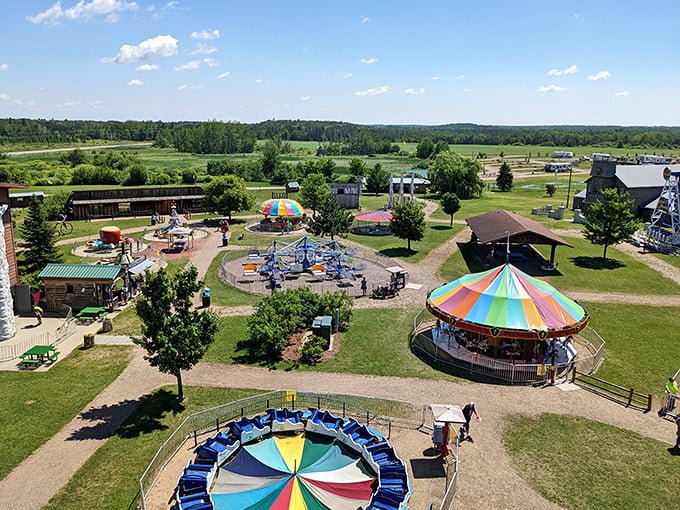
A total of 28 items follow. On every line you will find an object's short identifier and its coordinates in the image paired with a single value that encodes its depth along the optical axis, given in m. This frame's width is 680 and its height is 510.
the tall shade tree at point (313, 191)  63.56
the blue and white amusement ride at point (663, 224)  48.47
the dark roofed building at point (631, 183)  61.75
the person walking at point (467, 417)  18.47
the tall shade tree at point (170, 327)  19.47
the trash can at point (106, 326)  28.67
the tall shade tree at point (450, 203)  58.97
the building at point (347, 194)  71.25
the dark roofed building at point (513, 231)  40.56
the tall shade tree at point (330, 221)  47.69
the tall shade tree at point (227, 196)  59.41
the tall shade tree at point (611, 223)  43.59
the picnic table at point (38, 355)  24.34
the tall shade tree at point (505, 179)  93.38
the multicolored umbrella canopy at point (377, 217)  54.16
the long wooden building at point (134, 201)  62.72
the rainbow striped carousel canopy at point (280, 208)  56.56
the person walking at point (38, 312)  29.99
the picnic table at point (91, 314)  30.23
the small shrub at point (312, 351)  24.50
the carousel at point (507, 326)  23.67
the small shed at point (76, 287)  31.94
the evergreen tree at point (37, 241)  37.31
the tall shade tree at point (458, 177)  82.00
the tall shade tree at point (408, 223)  46.56
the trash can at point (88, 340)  26.39
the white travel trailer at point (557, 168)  122.19
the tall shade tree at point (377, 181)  88.75
